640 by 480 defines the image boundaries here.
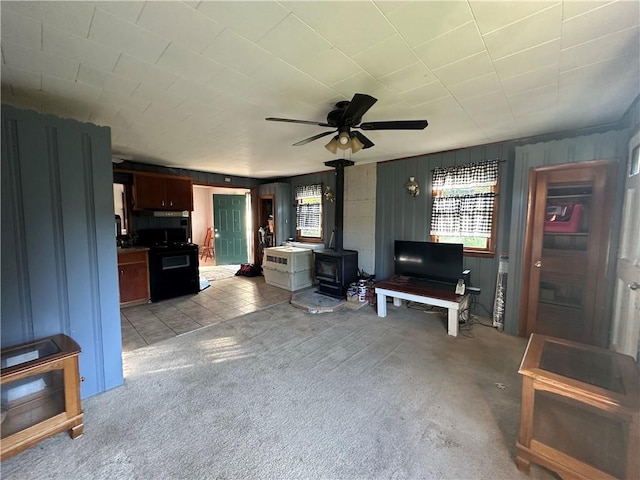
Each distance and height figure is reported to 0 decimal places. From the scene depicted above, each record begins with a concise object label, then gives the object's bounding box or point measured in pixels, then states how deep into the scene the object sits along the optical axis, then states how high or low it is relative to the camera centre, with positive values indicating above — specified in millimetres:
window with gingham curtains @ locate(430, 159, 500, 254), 3504 +237
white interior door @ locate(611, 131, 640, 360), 1989 -387
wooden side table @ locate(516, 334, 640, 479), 1262 -1101
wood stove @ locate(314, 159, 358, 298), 4312 -707
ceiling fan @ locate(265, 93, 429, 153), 2035 +799
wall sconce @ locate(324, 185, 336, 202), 5438 +555
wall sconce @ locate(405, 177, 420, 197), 4113 +546
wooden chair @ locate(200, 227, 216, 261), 8250 -877
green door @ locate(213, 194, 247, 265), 7227 -230
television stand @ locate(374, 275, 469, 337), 3092 -936
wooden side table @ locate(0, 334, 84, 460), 1509 -1132
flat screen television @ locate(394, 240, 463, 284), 3475 -548
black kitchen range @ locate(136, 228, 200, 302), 4352 -771
